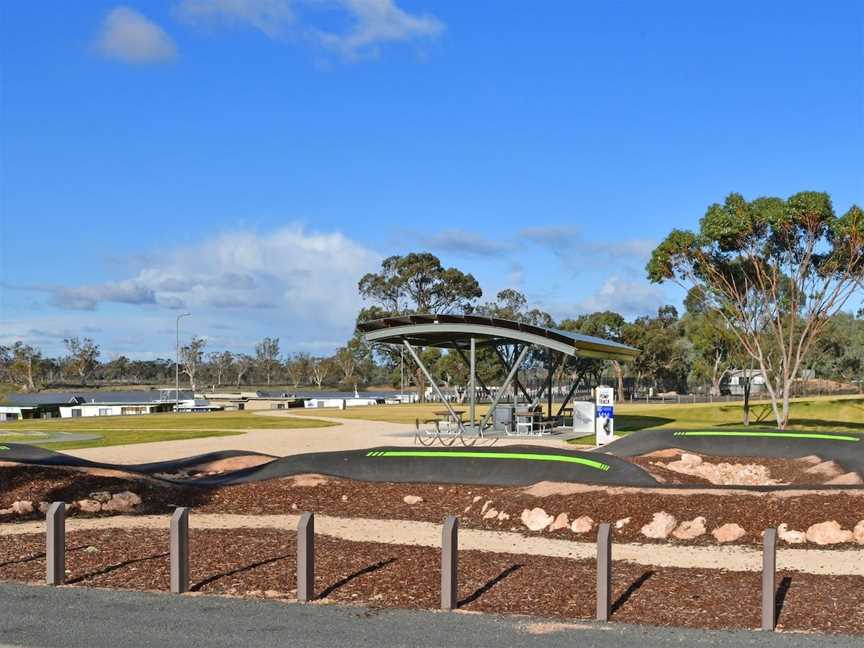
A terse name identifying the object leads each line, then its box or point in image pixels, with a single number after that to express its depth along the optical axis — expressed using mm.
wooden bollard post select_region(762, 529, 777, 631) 8344
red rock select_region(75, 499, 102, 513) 15609
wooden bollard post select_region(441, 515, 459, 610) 8914
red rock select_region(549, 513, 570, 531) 14000
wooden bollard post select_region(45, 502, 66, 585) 10039
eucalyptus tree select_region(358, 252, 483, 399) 93812
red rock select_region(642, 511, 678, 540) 13383
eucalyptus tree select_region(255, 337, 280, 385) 161625
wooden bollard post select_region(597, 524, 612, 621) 8562
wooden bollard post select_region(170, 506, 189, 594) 9570
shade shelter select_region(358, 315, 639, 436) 34625
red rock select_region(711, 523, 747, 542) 13055
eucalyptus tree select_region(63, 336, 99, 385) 146750
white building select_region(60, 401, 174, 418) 69256
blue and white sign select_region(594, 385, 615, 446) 27703
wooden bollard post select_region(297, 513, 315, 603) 9164
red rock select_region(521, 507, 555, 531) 14172
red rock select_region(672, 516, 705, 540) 13266
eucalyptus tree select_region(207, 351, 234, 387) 160000
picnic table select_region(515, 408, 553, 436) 36031
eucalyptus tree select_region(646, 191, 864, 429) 37625
